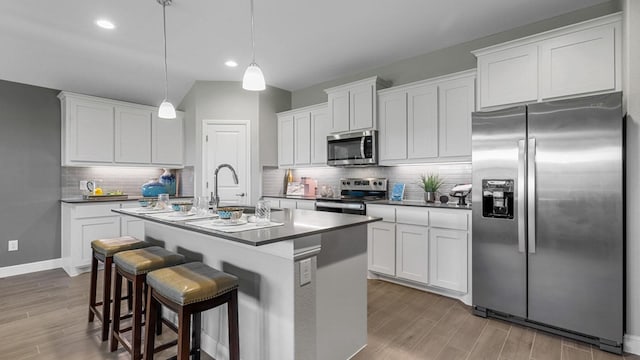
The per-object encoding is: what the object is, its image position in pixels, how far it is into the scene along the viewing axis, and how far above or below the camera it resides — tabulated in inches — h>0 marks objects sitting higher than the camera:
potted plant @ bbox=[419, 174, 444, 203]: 145.6 -3.4
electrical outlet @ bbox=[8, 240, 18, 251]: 160.6 -34.0
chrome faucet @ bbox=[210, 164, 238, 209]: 95.1 -6.8
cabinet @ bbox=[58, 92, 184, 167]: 168.4 +25.8
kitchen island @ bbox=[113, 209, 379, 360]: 65.9 -24.7
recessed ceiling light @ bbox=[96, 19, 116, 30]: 126.5 +62.7
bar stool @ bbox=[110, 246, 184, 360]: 76.8 -24.6
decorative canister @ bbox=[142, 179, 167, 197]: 192.2 -6.4
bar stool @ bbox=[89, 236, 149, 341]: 95.7 -26.1
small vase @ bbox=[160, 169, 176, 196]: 206.5 -1.7
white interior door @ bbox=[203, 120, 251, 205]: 194.1 +14.0
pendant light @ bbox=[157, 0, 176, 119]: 110.0 +24.3
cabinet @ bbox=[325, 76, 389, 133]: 158.9 +38.7
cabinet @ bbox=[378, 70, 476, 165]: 131.3 +26.4
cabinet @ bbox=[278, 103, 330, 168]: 185.9 +26.1
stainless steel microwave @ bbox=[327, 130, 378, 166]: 158.9 +15.8
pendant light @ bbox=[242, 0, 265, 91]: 85.4 +27.1
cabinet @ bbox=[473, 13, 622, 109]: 96.4 +37.9
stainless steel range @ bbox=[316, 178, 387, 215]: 151.7 -9.2
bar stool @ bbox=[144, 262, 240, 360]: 62.0 -24.2
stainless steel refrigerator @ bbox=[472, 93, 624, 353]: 88.3 -11.6
